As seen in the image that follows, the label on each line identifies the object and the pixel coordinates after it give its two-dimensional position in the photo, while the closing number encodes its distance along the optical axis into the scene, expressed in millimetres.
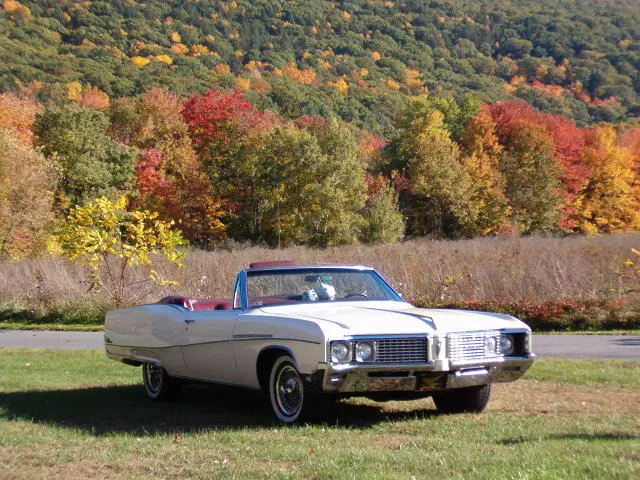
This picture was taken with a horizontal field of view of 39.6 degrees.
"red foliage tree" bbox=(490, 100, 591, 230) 67188
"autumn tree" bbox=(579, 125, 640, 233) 68250
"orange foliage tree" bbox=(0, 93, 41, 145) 57688
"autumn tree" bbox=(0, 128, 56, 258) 42219
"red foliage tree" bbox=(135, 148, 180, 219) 55875
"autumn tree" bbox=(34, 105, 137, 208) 52625
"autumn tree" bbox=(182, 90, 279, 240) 55031
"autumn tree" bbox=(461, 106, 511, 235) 62469
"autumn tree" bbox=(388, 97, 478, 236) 61156
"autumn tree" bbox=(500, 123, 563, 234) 63594
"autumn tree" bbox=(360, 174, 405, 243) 56688
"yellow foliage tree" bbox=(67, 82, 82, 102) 84062
